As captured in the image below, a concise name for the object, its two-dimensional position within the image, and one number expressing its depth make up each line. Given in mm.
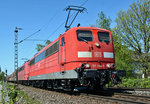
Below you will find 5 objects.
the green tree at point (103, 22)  39478
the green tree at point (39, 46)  54609
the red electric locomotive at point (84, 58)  9916
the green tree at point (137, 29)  24391
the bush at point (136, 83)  19150
